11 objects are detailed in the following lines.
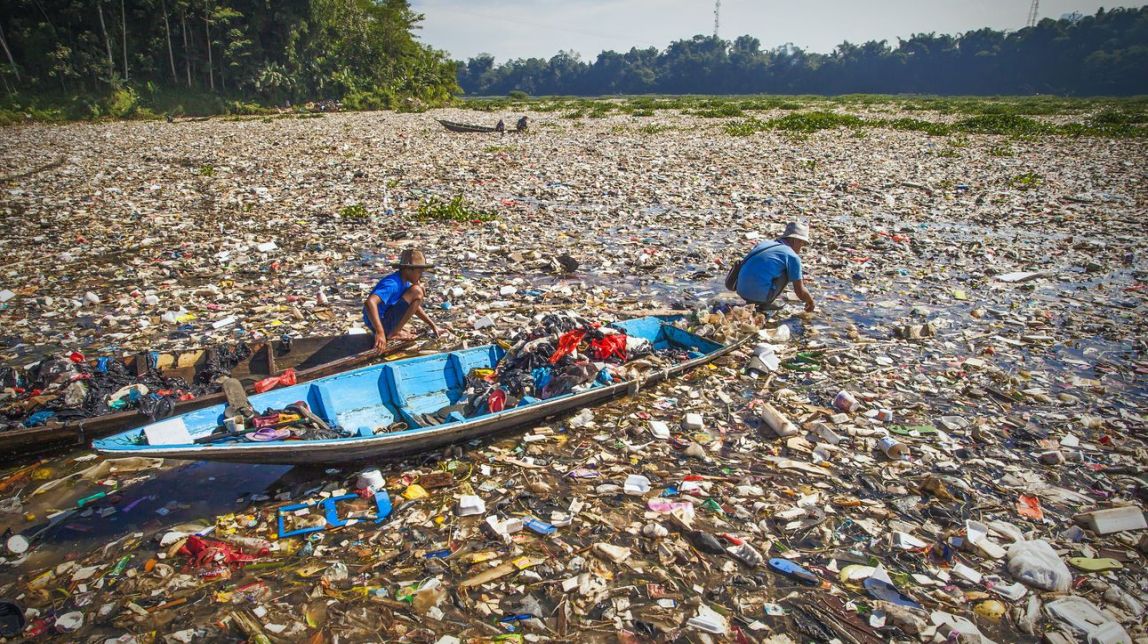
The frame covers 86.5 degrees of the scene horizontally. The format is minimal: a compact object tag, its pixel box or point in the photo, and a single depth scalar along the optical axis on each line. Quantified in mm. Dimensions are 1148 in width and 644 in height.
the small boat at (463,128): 27094
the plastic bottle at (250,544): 4023
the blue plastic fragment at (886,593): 3693
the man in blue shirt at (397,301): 6281
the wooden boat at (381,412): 4031
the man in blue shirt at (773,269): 7934
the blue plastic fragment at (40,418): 4796
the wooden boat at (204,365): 4578
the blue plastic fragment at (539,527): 4277
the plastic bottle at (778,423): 5441
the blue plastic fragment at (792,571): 3859
